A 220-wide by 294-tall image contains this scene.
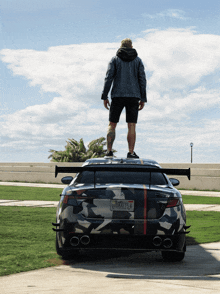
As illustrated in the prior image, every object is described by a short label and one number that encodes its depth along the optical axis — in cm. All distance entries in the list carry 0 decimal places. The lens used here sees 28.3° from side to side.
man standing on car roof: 877
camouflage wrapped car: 511
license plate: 517
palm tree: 3853
